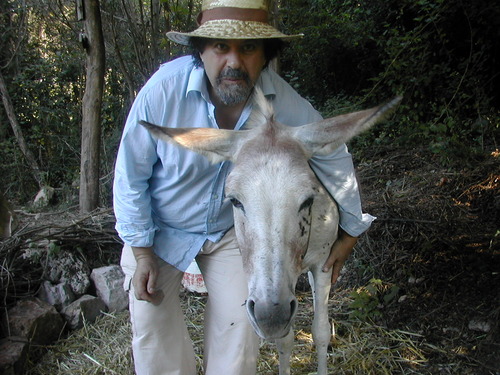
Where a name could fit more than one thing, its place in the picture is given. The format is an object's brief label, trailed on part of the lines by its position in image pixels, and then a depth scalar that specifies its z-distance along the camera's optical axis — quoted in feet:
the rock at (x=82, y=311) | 14.02
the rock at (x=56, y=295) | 14.35
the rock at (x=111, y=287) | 14.93
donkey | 6.59
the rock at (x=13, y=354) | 11.35
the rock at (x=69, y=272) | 15.03
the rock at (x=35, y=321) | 12.76
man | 8.55
